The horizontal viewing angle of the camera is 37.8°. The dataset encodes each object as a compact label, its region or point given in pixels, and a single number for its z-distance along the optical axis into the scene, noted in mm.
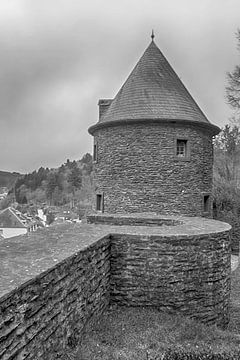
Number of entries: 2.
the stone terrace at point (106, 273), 3551
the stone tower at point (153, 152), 15336
